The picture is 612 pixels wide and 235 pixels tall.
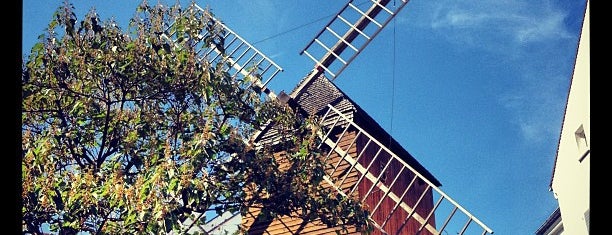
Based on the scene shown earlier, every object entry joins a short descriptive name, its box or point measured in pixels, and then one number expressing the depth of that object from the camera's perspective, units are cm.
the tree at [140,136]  909
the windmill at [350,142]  1547
